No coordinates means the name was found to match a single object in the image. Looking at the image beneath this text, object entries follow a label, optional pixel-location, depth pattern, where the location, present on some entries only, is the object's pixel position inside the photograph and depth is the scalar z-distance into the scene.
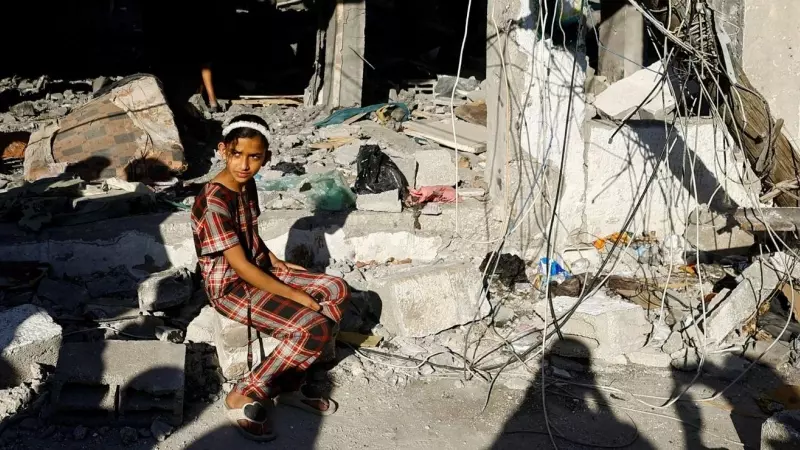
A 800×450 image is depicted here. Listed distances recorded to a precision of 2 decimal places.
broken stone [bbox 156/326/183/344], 4.51
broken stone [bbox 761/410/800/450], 3.29
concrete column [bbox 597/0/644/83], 8.95
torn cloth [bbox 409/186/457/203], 6.50
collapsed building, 4.03
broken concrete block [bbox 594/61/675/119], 6.61
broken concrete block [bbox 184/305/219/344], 4.55
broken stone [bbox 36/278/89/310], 5.09
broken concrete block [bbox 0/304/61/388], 3.90
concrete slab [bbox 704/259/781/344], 5.12
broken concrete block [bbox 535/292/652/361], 4.90
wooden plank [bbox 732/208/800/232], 3.96
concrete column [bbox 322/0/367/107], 9.59
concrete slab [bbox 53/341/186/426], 3.73
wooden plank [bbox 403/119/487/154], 7.68
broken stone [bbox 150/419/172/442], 3.68
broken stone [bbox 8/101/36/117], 10.53
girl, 3.84
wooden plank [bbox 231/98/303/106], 10.87
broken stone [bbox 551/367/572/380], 4.66
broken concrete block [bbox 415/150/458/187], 6.98
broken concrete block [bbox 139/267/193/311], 4.90
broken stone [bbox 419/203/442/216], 6.25
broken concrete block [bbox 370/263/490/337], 4.95
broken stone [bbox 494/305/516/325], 5.37
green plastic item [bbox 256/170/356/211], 6.31
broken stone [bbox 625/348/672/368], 4.86
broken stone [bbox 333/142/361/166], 7.59
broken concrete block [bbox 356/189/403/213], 6.20
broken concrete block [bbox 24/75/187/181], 7.62
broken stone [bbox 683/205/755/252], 6.66
